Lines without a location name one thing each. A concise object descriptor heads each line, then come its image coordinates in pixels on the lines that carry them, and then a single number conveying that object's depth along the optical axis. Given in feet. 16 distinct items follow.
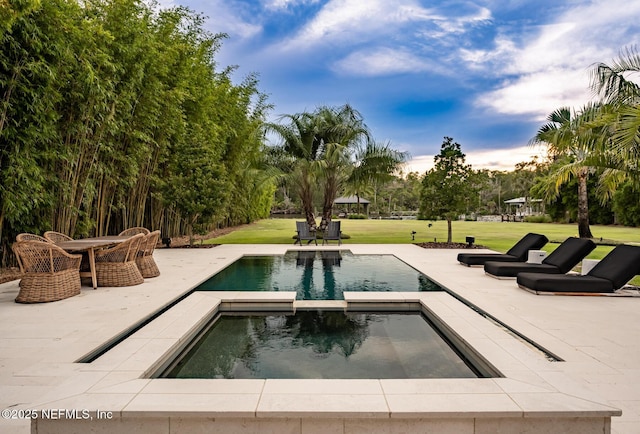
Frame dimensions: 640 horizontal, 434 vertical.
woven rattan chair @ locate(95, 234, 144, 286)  19.52
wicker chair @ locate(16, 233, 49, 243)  17.49
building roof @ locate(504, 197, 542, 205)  136.15
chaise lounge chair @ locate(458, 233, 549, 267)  24.91
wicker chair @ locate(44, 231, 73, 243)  19.19
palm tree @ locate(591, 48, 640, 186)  21.75
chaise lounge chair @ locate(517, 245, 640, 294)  17.47
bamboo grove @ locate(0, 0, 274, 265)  18.56
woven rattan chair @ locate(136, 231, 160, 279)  21.76
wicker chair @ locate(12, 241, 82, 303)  15.60
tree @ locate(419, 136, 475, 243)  38.58
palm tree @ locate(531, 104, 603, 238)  28.40
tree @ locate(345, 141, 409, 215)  47.32
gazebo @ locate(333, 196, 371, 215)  142.10
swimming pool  20.15
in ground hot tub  10.34
